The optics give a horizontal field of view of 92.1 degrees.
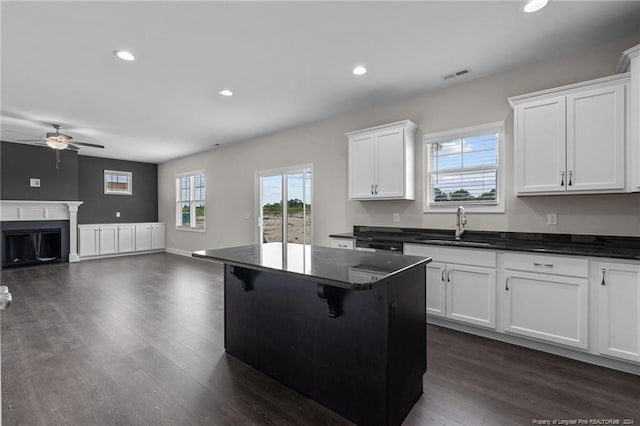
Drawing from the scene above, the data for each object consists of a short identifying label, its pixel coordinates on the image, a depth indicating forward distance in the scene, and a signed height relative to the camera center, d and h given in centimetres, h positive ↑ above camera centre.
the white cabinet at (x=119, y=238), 743 -68
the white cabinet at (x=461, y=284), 291 -72
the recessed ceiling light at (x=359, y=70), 322 +151
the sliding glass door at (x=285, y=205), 532 +12
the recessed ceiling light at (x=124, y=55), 289 +150
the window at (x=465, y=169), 344 +49
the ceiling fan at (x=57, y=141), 508 +118
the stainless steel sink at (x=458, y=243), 298 -32
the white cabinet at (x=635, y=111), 232 +76
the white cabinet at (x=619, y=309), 227 -74
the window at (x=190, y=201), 767 +28
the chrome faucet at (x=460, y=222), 351 -13
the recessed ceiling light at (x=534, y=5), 223 +151
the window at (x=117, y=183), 819 +80
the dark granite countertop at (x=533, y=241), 249 -31
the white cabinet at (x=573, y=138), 252 +64
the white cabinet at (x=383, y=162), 378 +63
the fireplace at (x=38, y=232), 632 -43
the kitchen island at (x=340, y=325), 169 -73
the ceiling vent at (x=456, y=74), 329 +150
